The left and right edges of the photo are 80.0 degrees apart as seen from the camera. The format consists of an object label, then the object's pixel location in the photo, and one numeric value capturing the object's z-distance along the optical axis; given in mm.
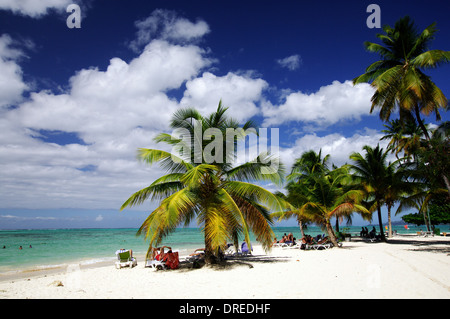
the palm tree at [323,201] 16931
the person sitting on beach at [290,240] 21675
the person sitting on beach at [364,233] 26450
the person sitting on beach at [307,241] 17386
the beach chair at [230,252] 15606
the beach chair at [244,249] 15469
